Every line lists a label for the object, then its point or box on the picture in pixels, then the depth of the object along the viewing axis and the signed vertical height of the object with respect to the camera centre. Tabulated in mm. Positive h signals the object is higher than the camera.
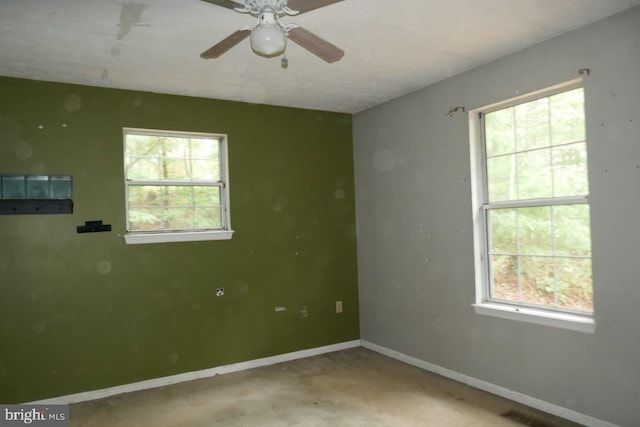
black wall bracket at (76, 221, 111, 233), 3605 +24
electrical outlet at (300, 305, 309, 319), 4570 -925
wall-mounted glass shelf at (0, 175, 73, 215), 3354 +296
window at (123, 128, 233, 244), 3871 +375
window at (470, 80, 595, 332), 2928 +47
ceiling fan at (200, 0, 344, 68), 1861 +906
